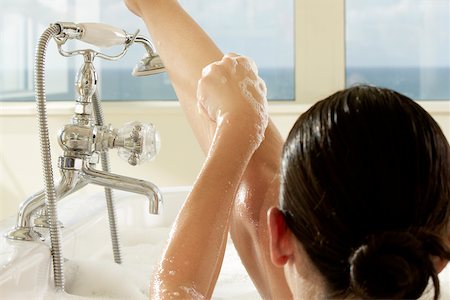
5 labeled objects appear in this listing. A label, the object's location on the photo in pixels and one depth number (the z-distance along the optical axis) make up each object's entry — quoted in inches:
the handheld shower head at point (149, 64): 70.5
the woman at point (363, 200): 41.4
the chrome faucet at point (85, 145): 67.2
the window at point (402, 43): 161.6
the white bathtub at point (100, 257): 65.1
